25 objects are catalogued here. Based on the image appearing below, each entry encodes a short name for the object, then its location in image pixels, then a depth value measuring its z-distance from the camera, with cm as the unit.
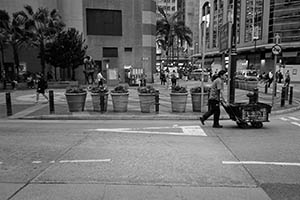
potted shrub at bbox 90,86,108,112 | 1234
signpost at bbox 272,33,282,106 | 1389
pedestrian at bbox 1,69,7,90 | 2555
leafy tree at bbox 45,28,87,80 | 2723
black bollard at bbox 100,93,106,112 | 1228
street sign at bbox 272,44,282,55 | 1388
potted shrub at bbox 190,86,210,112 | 1232
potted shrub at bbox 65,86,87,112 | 1238
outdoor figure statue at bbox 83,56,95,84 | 2973
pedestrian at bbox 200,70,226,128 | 929
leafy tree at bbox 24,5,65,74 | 2767
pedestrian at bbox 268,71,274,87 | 2723
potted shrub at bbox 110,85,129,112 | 1242
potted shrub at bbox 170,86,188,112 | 1221
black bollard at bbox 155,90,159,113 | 1224
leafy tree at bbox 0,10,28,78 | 2645
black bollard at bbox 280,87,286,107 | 1437
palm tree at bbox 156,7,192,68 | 4600
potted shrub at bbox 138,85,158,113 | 1227
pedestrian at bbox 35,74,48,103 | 1516
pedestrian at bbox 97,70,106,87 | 2200
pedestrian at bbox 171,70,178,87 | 2441
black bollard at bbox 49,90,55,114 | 1222
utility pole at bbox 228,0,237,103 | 1322
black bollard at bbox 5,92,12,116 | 1222
